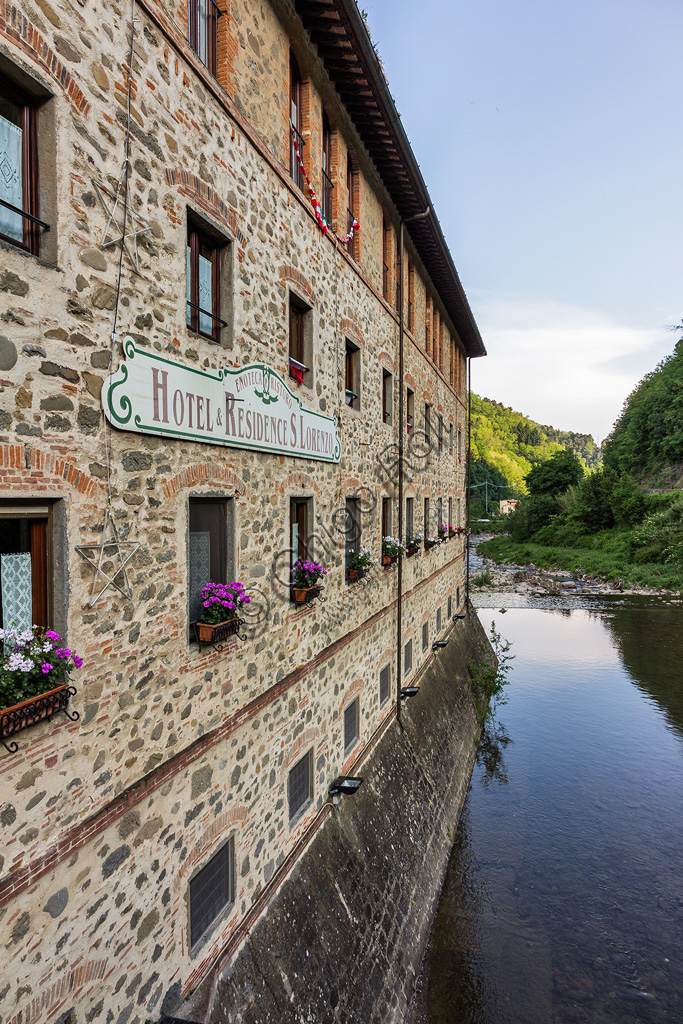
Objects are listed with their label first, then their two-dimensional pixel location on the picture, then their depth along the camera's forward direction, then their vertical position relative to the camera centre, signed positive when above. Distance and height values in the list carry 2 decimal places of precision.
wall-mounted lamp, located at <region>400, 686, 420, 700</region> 11.84 -4.10
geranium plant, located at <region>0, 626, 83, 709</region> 2.99 -0.90
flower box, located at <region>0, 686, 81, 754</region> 2.95 -1.18
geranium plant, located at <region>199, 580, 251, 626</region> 4.97 -0.89
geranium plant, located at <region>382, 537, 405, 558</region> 10.95 -0.82
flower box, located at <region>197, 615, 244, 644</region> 4.83 -1.13
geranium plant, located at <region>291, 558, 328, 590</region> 6.89 -0.86
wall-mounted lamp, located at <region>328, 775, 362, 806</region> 8.00 -4.15
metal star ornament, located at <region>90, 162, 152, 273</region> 3.74 +2.09
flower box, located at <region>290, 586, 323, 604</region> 6.80 -1.11
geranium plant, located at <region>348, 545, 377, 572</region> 9.07 -0.92
